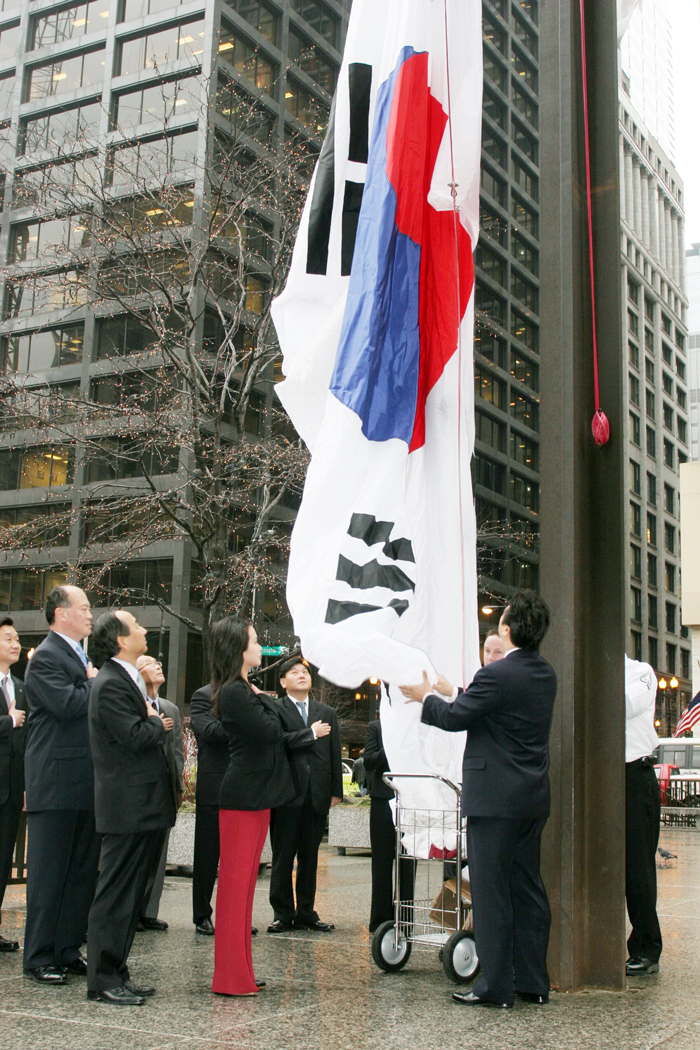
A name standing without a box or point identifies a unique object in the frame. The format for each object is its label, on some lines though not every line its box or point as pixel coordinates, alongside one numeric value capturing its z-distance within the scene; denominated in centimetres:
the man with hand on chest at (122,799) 534
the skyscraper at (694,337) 10444
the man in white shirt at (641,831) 644
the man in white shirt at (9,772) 692
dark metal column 566
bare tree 1485
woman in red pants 549
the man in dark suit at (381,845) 724
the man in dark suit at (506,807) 527
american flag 2666
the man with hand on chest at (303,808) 792
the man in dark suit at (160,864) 784
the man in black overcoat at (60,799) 592
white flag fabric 546
